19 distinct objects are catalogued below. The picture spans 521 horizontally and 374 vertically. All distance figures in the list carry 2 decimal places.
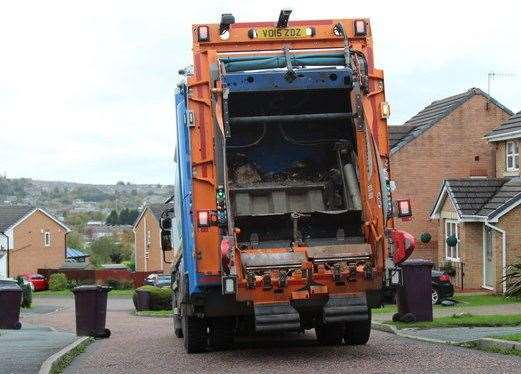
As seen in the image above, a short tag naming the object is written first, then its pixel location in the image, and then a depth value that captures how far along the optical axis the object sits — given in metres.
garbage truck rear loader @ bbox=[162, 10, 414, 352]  12.12
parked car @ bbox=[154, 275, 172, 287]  40.89
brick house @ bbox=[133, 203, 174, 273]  71.88
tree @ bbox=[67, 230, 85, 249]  119.38
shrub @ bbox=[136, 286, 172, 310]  35.69
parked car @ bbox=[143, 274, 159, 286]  50.48
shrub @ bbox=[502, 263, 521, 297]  27.73
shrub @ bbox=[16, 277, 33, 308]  41.66
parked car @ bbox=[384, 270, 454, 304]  27.28
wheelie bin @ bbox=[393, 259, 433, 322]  17.91
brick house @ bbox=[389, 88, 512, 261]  38.56
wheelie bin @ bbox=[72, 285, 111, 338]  19.84
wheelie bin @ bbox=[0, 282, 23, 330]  23.83
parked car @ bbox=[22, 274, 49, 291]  62.72
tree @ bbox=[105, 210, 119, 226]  166.95
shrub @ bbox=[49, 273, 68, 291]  62.25
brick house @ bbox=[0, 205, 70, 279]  74.31
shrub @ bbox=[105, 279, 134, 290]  62.03
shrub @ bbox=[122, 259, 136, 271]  89.68
